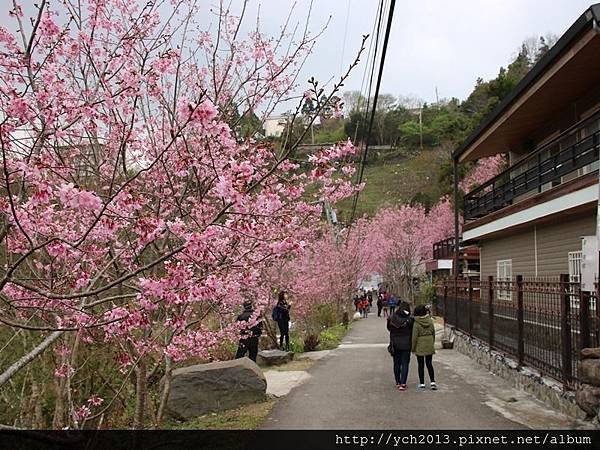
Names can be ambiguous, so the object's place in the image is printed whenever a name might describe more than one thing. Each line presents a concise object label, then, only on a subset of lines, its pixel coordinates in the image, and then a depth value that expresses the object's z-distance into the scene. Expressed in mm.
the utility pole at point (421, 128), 96062
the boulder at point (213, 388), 9914
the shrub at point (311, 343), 19172
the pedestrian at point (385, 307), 39212
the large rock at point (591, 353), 6551
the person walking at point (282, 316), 15814
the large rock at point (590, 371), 6393
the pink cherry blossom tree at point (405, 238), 45312
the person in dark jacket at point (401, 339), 10625
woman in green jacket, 10555
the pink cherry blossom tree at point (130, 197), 4441
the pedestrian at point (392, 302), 30880
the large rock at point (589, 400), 6402
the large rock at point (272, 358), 15469
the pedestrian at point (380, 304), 41469
